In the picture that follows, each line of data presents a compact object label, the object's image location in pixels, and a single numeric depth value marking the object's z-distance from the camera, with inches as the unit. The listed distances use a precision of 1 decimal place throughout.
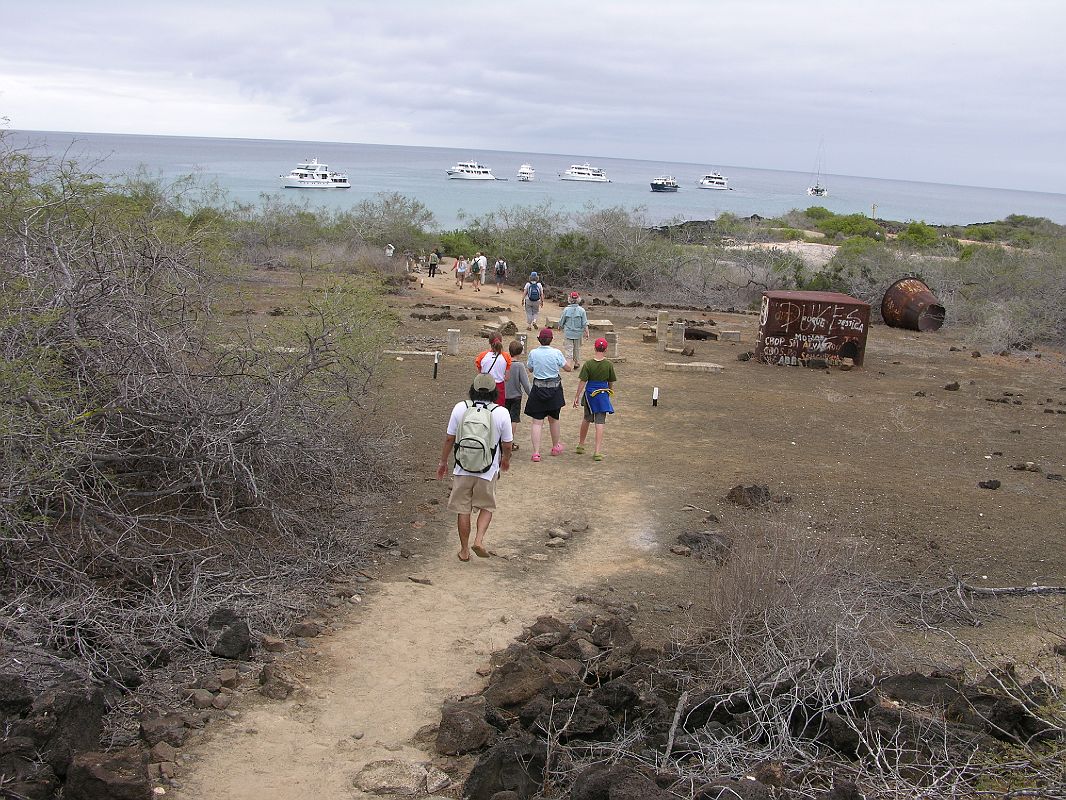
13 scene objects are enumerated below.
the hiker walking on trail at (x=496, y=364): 407.2
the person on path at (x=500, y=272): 1130.7
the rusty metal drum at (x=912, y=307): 932.0
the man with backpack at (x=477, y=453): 286.7
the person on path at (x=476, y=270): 1108.6
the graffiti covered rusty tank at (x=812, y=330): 723.4
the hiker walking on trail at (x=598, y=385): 414.0
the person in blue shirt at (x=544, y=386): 407.2
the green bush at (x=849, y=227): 2210.3
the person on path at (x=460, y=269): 1126.4
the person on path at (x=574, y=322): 609.9
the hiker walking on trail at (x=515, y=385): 413.7
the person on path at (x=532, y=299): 805.2
